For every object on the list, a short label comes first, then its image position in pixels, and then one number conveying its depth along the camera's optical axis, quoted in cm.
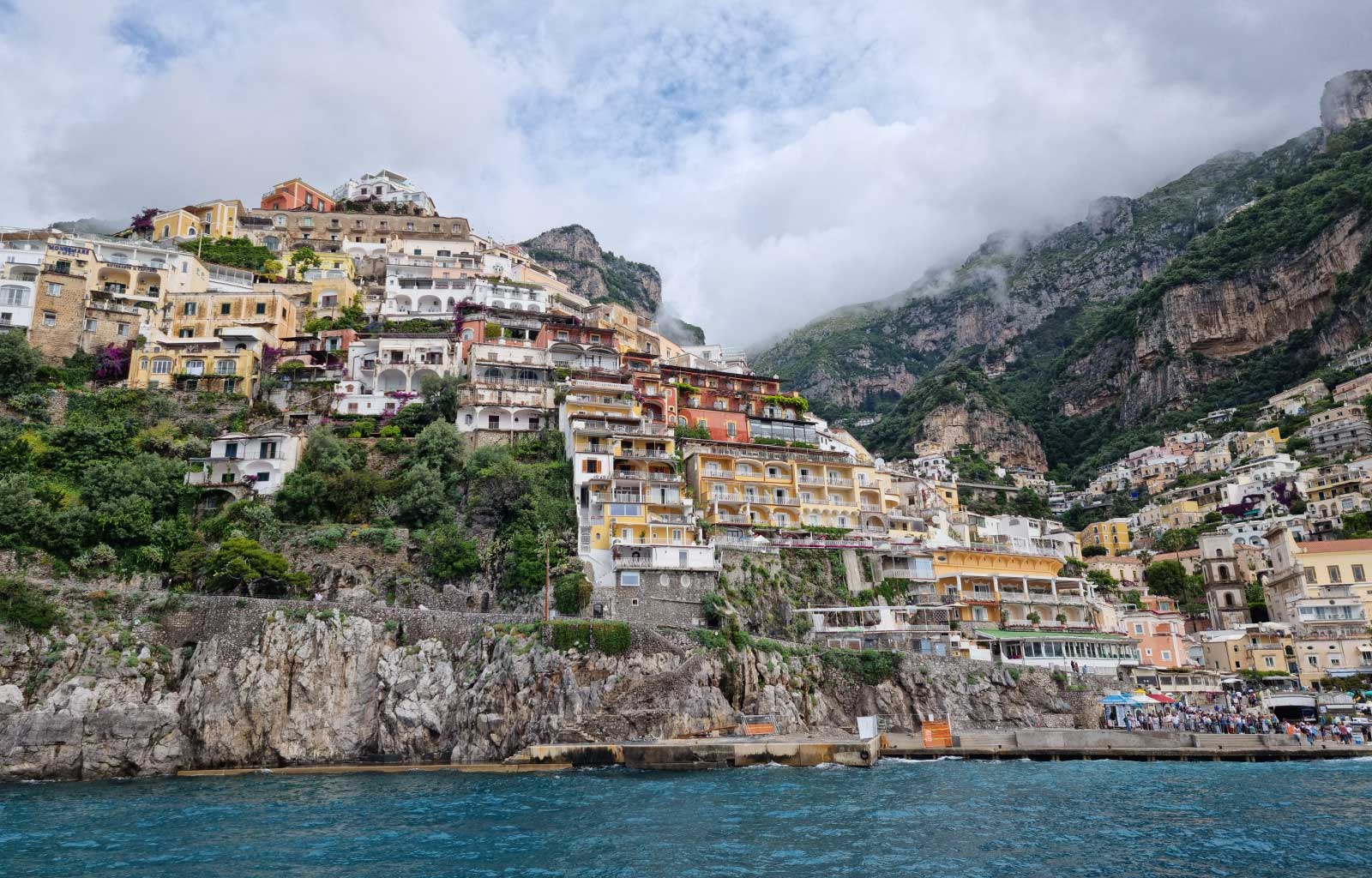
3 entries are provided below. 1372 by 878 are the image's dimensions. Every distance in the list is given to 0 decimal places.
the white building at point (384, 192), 9994
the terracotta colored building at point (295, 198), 9281
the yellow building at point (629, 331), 8006
